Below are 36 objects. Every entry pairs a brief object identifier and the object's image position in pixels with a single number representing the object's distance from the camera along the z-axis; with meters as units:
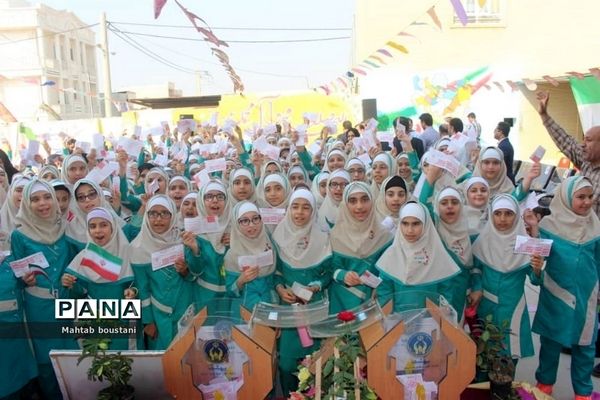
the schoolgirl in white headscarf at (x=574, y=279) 3.16
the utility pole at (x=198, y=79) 45.39
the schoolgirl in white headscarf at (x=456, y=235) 3.32
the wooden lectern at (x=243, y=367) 2.30
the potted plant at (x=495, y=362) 2.50
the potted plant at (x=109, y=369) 2.38
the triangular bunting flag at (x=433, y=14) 10.02
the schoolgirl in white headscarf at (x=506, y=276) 3.19
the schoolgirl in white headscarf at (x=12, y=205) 3.82
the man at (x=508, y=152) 6.74
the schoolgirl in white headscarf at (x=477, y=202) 3.88
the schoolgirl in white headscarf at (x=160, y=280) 3.40
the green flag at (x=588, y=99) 9.26
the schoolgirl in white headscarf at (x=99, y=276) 3.17
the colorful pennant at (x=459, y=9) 8.41
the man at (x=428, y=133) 8.34
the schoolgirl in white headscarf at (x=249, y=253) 3.22
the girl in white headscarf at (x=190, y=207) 4.21
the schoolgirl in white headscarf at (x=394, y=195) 3.91
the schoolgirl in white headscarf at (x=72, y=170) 5.30
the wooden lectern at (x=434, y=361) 2.25
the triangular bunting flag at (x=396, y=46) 11.87
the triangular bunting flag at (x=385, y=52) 12.24
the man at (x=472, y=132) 6.71
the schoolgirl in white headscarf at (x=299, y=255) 3.29
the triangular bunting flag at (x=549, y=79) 9.91
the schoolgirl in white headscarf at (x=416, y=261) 3.03
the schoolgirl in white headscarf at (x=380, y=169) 5.21
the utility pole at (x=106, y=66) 19.44
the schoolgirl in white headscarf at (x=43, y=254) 3.34
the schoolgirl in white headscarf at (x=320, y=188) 5.24
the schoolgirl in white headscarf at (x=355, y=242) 3.42
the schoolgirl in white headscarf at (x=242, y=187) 4.49
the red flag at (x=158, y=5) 7.05
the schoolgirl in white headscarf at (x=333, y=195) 4.51
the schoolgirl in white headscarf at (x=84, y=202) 3.85
